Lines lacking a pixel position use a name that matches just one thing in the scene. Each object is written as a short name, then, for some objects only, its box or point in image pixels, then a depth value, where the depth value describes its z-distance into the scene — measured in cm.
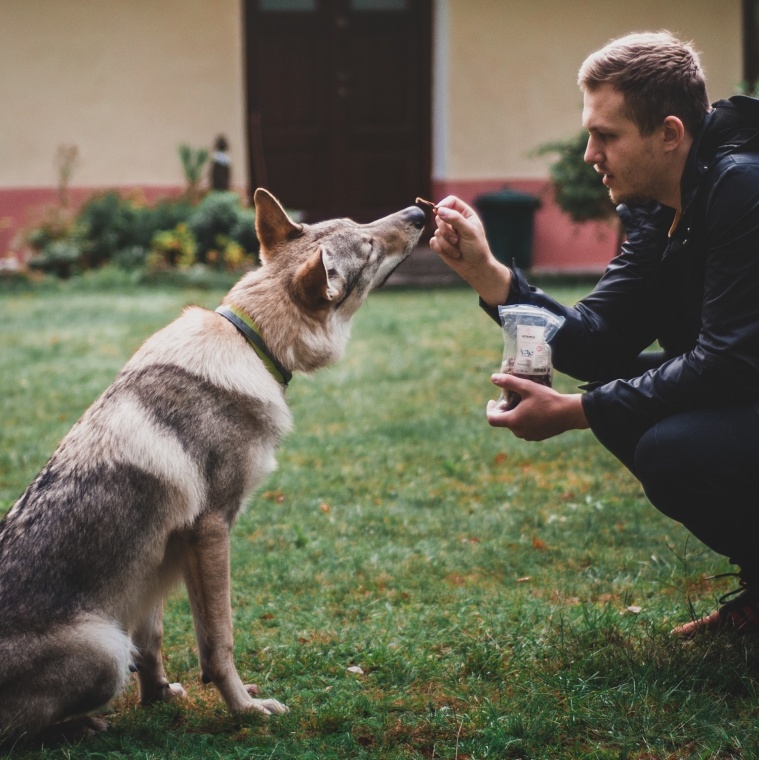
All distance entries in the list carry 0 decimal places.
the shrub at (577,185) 1188
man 282
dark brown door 1400
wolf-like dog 276
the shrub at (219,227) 1259
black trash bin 1334
